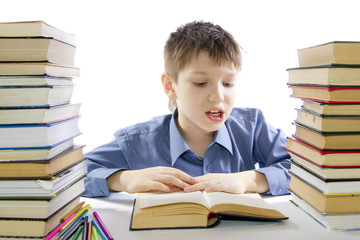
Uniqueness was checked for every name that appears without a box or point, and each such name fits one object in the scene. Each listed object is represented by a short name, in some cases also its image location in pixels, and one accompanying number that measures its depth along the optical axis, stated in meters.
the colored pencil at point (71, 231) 0.84
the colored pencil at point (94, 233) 0.84
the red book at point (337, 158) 0.89
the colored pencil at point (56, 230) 0.84
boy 1.21
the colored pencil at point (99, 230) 0.83
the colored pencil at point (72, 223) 0.85
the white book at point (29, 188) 0.87
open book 0.91
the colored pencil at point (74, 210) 0.96
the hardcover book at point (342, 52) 0.86
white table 0.87
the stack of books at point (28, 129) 0.85
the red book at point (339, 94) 0.87
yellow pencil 0.88
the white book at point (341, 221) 0.91
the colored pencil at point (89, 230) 0.84
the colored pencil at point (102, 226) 0.83
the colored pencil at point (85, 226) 0.83
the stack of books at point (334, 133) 0.87
